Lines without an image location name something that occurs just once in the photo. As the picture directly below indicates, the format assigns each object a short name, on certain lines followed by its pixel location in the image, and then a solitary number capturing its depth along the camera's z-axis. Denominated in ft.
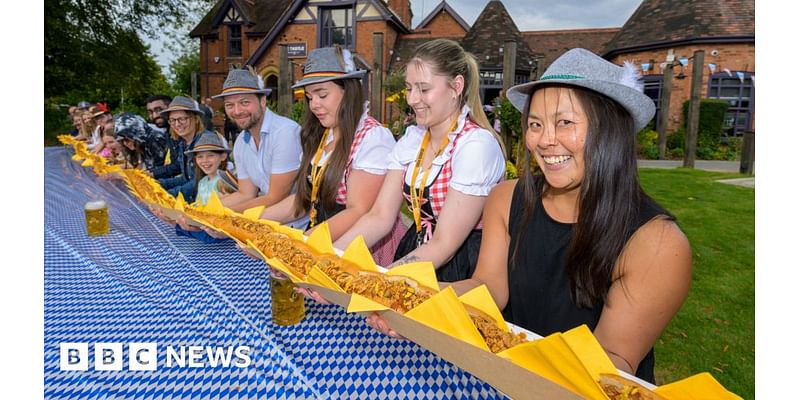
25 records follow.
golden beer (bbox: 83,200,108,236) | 8.22
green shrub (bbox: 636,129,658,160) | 32.89
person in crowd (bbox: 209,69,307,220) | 8.70
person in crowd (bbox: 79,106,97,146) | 23.25
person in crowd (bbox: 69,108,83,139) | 25.59
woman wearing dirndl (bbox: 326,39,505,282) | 5.42
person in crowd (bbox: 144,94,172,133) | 15.39
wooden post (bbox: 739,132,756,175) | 21.42
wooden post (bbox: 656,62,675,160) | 25.82
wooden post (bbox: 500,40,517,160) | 15.44
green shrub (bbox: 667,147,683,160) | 35.27
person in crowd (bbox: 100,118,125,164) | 16.96
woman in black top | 3.59
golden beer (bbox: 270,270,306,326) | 4.57
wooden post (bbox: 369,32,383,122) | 18.92
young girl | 10.34
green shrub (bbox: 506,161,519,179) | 16.33
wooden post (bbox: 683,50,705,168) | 22.24
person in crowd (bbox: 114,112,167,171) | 14.94
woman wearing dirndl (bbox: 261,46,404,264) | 6.76
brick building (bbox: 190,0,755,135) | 24.25
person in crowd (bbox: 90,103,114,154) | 20.71
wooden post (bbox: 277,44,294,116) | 17.47
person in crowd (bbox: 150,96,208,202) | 12.54
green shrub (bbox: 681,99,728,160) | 36.88
